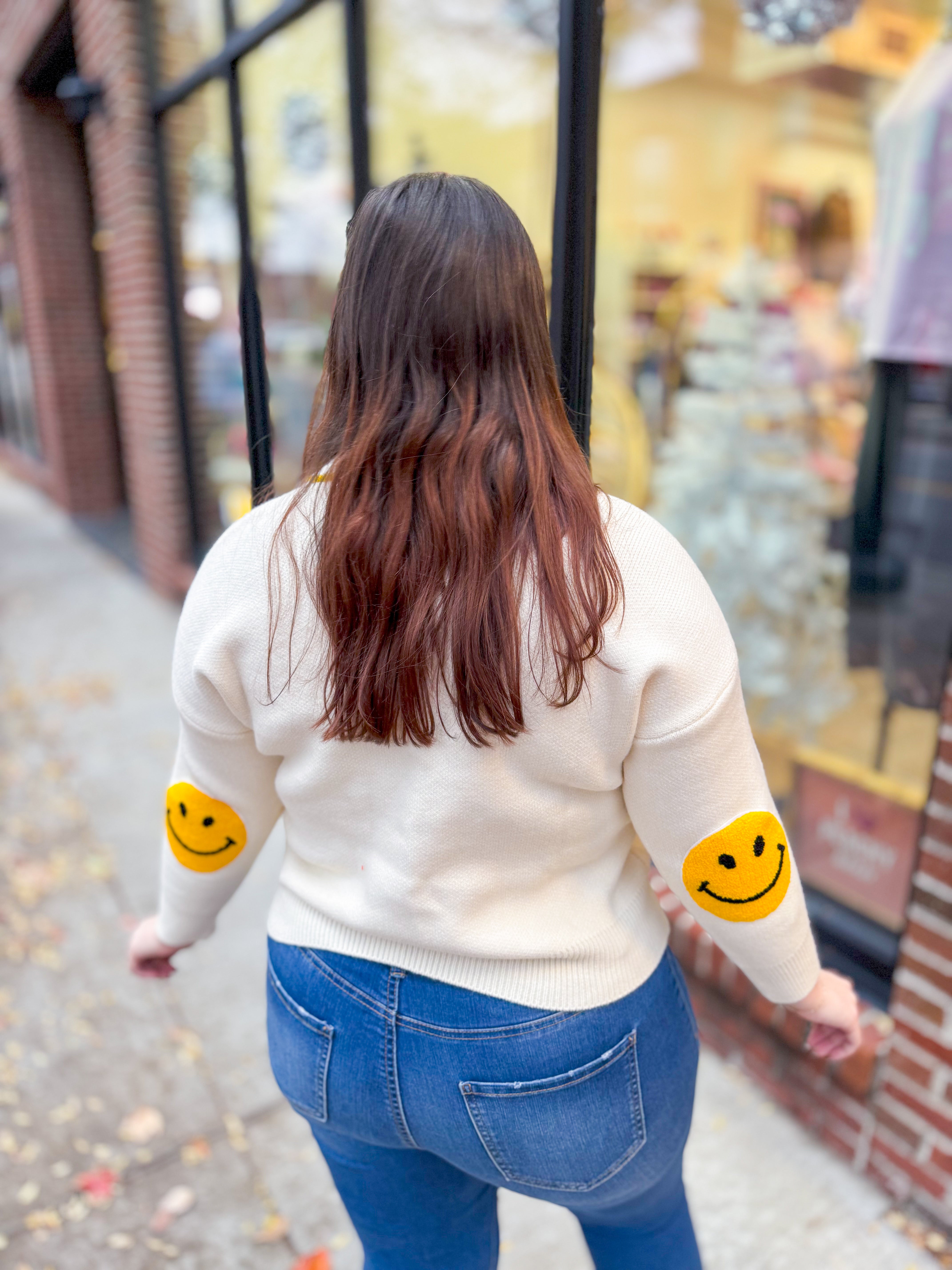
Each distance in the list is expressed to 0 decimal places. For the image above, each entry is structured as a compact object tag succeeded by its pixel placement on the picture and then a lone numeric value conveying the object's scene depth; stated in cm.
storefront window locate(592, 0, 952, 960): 259
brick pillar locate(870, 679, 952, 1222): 186
